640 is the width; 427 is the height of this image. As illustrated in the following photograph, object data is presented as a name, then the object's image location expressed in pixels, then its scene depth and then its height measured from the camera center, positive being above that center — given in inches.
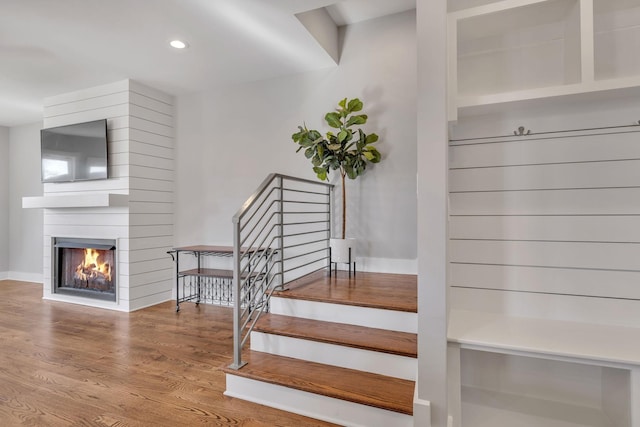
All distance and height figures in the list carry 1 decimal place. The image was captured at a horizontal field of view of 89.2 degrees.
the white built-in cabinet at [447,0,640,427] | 66.4 -7.3
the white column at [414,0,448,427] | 62.6 +0.8
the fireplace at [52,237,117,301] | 158.6 -26.7
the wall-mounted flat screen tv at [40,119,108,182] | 154.8 +31.9
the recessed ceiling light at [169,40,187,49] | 115.3 +61.9
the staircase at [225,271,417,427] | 69.8 -36.0
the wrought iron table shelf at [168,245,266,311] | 149.4 -34.7
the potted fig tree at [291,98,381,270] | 117.4 +22.8
